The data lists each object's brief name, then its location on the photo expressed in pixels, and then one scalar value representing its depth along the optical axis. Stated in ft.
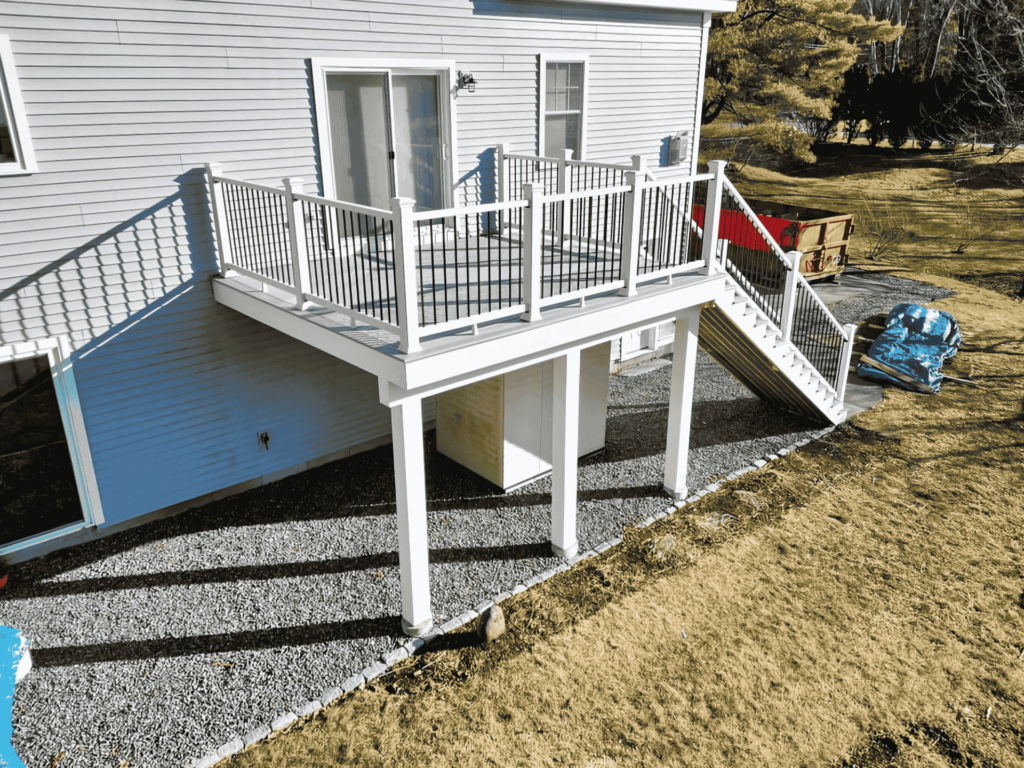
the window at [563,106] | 32.04
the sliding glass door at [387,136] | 26.09
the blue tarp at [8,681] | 15.79
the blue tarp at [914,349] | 38.73
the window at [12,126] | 19.51
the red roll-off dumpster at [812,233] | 53.67
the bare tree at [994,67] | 55.01
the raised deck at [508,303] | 18.26
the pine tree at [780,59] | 84.43
